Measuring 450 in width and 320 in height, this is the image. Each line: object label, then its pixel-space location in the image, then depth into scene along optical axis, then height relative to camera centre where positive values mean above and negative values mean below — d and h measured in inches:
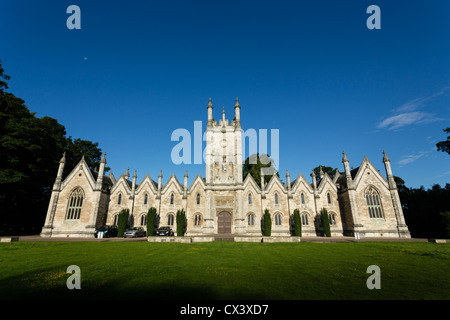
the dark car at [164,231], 1205.7 -64.6
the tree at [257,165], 2004.9 +559.5
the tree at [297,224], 1243.8 -32.5
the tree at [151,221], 1214.6 -4.4
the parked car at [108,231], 1164.6 -57.1
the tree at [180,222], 1212.5 -12.1
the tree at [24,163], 1114.7 +338.2
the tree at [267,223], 1244.7 -24.6
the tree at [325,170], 2365.5 +549.3
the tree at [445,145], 1316.4 +452.7
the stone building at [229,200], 1256.2 +122.5
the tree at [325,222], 1253.4 -23.0
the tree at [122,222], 1176.2 -8.1
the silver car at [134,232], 1163.3 -68.5
